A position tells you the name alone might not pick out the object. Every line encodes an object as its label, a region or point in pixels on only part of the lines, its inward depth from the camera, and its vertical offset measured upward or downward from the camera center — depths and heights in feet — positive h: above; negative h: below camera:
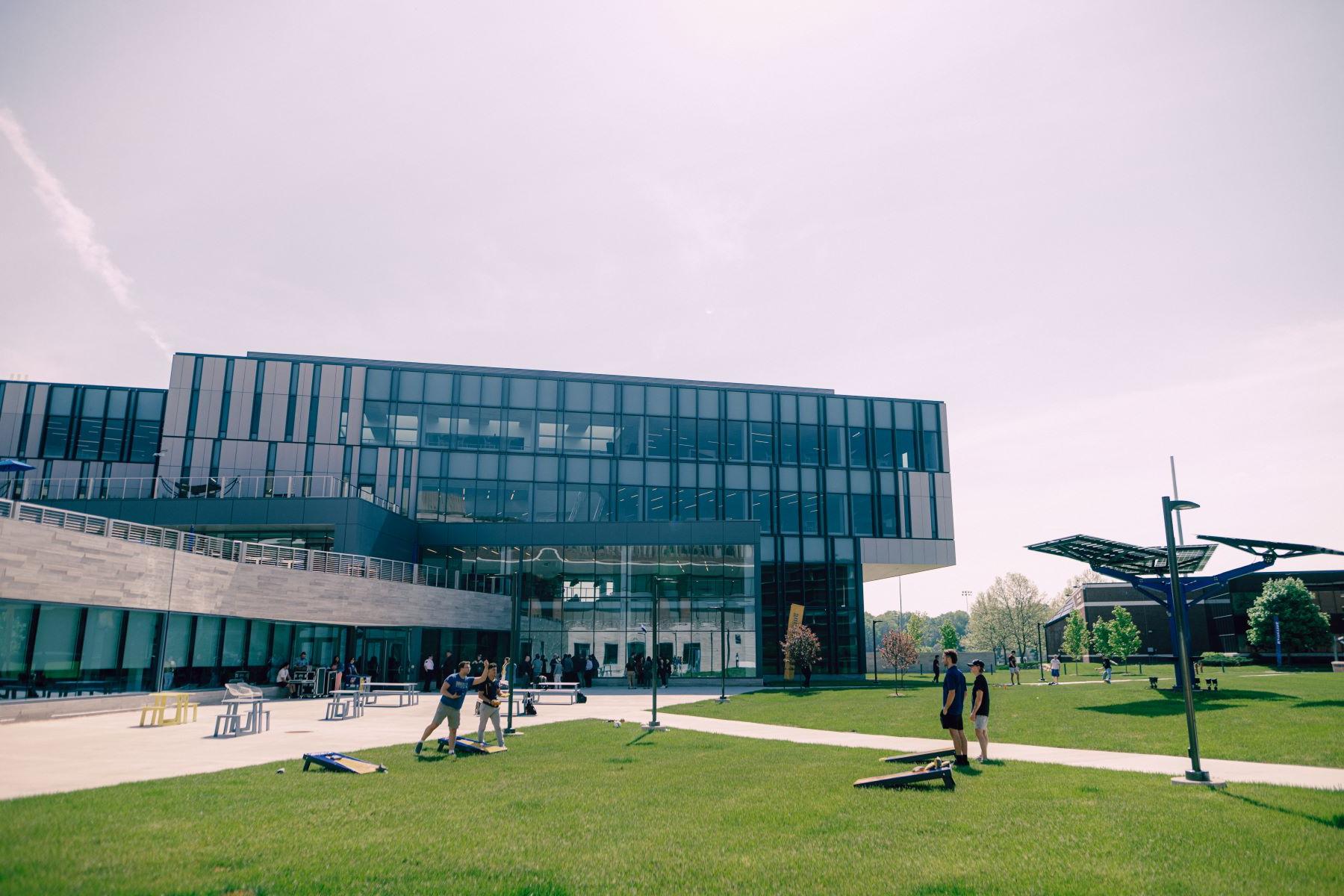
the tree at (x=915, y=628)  419.99 -3.09
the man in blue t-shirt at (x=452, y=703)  54.08 -5.26
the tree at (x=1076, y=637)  288.10 -4.52
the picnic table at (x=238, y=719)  65.92 -8.03
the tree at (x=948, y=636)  360.93 -6.05
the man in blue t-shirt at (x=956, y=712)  45.60 -4.67
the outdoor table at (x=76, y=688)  79.56 -6.87
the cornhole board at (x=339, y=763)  43.39 -7.33
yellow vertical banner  162.61 +1.01
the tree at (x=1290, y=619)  221.25 +1.66
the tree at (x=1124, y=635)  261.44 -3.25
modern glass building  157.28 +28.59
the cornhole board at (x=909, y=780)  37.37 -6.74
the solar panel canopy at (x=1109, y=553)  92.48 +7.67
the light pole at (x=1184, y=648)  39.58 -1.24
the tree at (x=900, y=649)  164.86 -5.25
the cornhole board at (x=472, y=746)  54.29 -7.98
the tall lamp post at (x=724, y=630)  144.46 -1.79
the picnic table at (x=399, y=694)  99.45 -9.20
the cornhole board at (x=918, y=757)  44.19 -6.87
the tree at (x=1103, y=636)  267.39 -3.85
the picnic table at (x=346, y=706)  81.82 -8.80
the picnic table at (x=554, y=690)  110.11 -9.21
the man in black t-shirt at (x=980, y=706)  47.75 -4.61
